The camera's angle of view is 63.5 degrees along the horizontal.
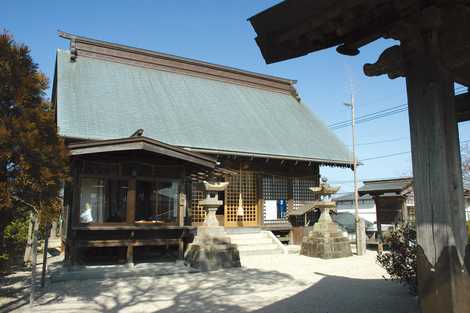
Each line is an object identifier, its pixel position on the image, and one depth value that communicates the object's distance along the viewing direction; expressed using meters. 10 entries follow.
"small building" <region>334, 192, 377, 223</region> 46.44
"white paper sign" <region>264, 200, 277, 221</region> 16.61
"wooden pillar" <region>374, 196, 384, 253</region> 14.86
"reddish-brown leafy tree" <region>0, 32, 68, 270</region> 5.46
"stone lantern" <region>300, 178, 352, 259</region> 12.89
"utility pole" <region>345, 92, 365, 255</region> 13.92
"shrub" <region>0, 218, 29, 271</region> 11.20
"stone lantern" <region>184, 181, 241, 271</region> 10.50
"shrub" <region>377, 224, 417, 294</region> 6.28
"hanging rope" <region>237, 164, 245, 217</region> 15.71
